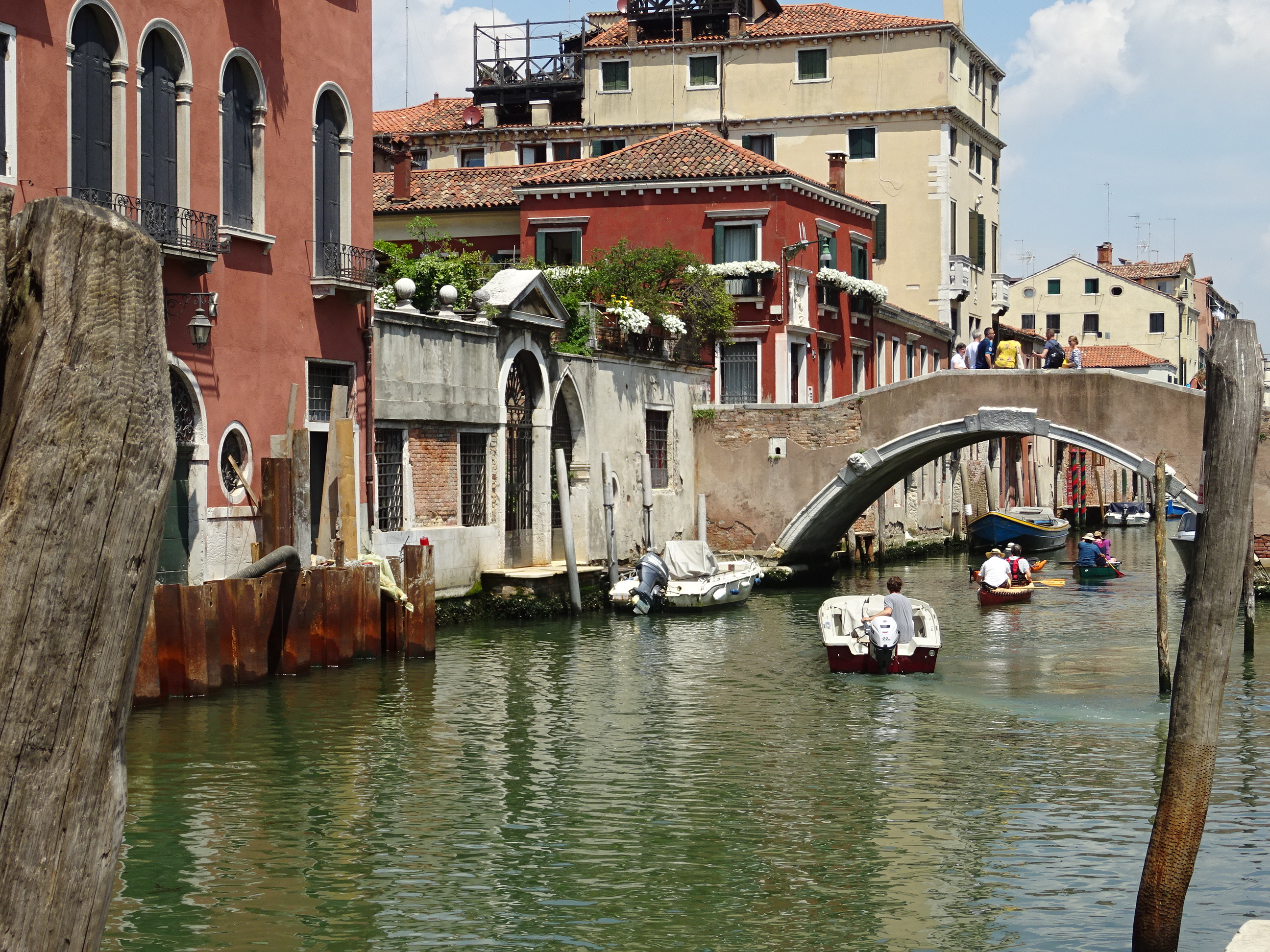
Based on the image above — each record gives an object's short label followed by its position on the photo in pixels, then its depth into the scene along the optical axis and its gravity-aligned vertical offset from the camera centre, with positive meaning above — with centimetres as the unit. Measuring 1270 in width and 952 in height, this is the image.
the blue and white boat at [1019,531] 3772 -32
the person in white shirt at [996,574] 2564 -91
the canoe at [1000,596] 2550 -126
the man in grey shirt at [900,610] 1741 -100
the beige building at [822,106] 3916 +1044
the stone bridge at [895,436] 2534 +142
